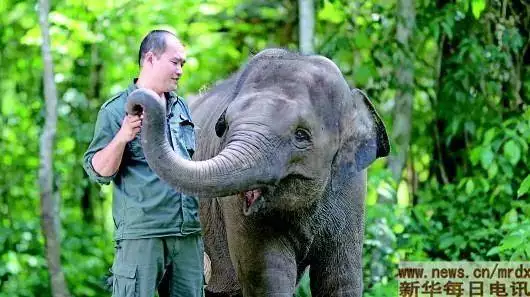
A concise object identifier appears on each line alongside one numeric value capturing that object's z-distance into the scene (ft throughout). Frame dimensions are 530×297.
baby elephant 27.06
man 28.19
